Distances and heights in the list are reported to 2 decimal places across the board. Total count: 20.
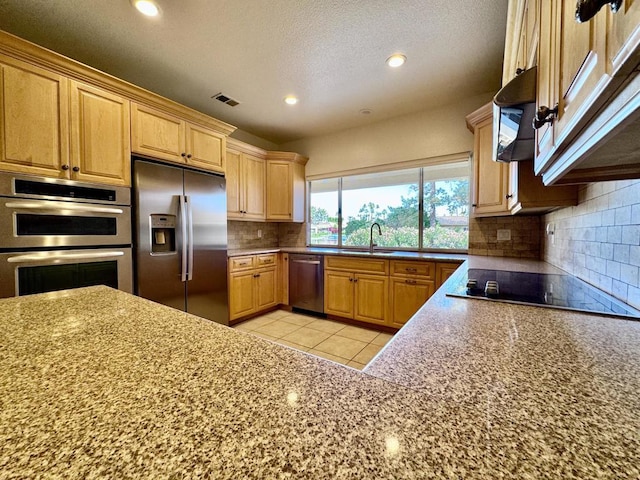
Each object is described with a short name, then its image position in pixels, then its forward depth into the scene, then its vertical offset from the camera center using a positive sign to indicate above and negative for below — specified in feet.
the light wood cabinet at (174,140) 7.38 +2.88
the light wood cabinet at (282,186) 12.95 +2.30
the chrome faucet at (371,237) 11.63 -0.16
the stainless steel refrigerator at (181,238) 7.27 -0.14
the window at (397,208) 10.40 +1.14
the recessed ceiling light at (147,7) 5.43 +4.69
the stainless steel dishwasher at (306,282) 11.21 -2.06
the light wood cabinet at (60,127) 5.41 +2.40
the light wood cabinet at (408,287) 8.98 -1.83
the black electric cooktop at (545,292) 3.05 -0.82
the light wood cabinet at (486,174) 7.71 +1.78
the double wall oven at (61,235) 5.37 -0.03
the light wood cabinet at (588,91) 1.23 +0.80
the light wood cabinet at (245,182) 11.18 +2.29
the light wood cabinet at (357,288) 9.86 -2.10
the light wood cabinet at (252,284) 10.32 -2.08
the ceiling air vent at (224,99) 9.30 +4.81
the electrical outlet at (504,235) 9.09 -0.04
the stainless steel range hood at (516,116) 2.88 +1.42
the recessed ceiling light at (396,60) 7.17 +4.73
